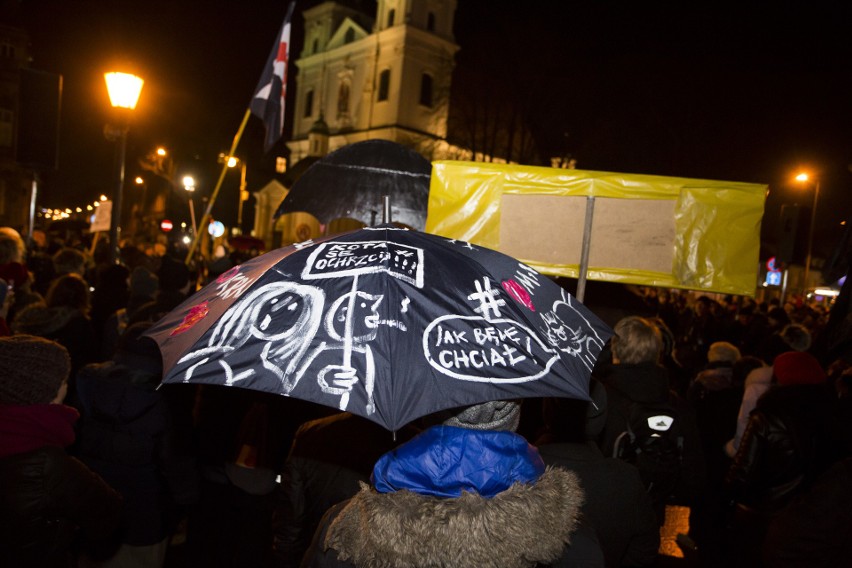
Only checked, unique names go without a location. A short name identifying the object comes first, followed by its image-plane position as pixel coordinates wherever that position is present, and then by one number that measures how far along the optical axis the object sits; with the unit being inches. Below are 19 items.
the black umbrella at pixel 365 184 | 223.0
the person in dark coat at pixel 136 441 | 138.9
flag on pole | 291.7
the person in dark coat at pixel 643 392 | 143.3
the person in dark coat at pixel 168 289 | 204.4
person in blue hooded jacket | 61.6
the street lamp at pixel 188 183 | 707.4
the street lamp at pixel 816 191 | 973.8
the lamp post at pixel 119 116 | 307.6
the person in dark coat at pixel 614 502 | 107.2
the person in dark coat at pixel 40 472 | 99.8
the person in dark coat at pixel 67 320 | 200.4
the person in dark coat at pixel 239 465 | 145.1
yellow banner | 163.9
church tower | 2105.1
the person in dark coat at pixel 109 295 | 278.5
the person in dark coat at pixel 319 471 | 118.0
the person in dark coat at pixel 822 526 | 106.1
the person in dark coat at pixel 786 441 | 139.0
